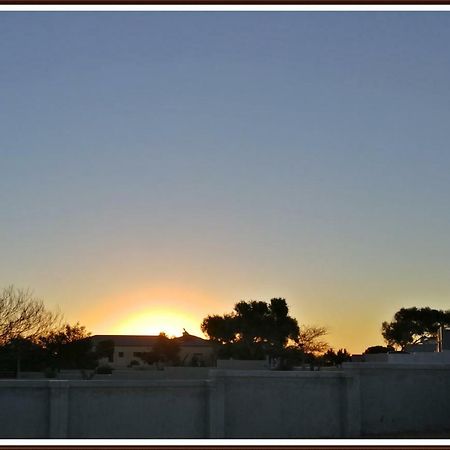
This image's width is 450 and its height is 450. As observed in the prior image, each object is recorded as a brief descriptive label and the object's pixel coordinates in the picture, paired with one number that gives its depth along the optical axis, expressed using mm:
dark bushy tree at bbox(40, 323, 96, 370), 75438
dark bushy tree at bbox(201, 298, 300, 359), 92250
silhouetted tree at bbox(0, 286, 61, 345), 64562
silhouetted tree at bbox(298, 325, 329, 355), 84750
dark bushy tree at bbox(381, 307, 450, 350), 104750
